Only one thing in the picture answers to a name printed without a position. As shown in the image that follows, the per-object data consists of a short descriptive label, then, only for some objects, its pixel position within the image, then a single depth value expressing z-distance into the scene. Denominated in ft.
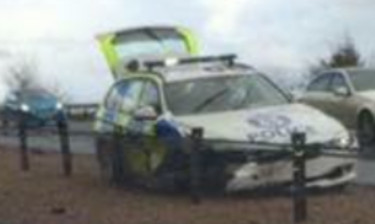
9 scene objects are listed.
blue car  143.33
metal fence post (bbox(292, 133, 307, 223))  49.16
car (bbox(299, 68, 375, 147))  90.84
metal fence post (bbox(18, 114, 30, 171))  78.54
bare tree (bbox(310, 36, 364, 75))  185.69
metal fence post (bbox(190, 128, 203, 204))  55.31
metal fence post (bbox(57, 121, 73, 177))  73.77
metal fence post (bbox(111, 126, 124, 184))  63.52
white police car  55.52
